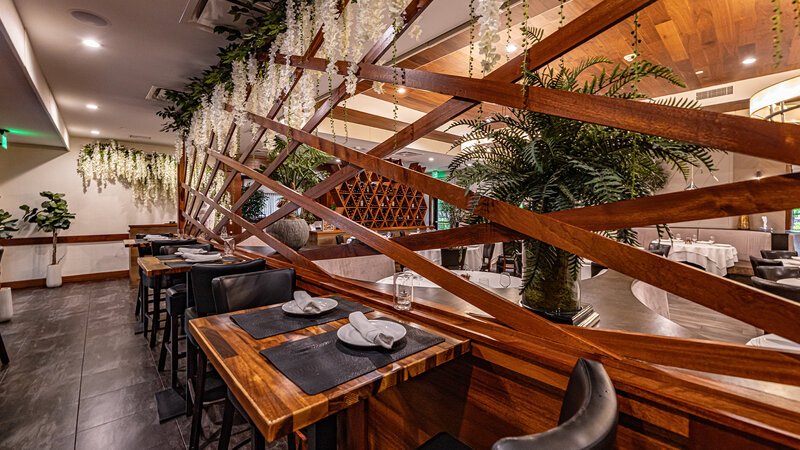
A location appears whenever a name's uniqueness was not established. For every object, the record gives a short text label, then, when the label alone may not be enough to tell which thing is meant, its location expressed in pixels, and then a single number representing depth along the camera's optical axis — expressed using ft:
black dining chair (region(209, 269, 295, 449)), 5.34
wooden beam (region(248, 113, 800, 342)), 2.48
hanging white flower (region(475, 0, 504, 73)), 4.00
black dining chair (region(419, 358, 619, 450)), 1.68
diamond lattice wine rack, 27.37
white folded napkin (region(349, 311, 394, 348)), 3.59
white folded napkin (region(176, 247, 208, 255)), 11.51
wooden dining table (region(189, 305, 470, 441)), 2.60
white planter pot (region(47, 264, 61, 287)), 21.59
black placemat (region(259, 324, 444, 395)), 3.07
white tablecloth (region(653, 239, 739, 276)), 17.32
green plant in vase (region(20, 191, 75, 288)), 20.77
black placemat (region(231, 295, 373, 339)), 4.28
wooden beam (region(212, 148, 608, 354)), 3.50
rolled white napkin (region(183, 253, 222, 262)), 10.09
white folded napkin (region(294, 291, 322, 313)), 4.83
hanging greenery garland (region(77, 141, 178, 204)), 24.02
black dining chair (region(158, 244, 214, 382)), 8.42
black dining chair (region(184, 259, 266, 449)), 6.28
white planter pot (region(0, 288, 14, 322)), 14.07
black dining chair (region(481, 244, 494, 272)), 20.10
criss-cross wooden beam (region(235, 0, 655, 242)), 3.24
